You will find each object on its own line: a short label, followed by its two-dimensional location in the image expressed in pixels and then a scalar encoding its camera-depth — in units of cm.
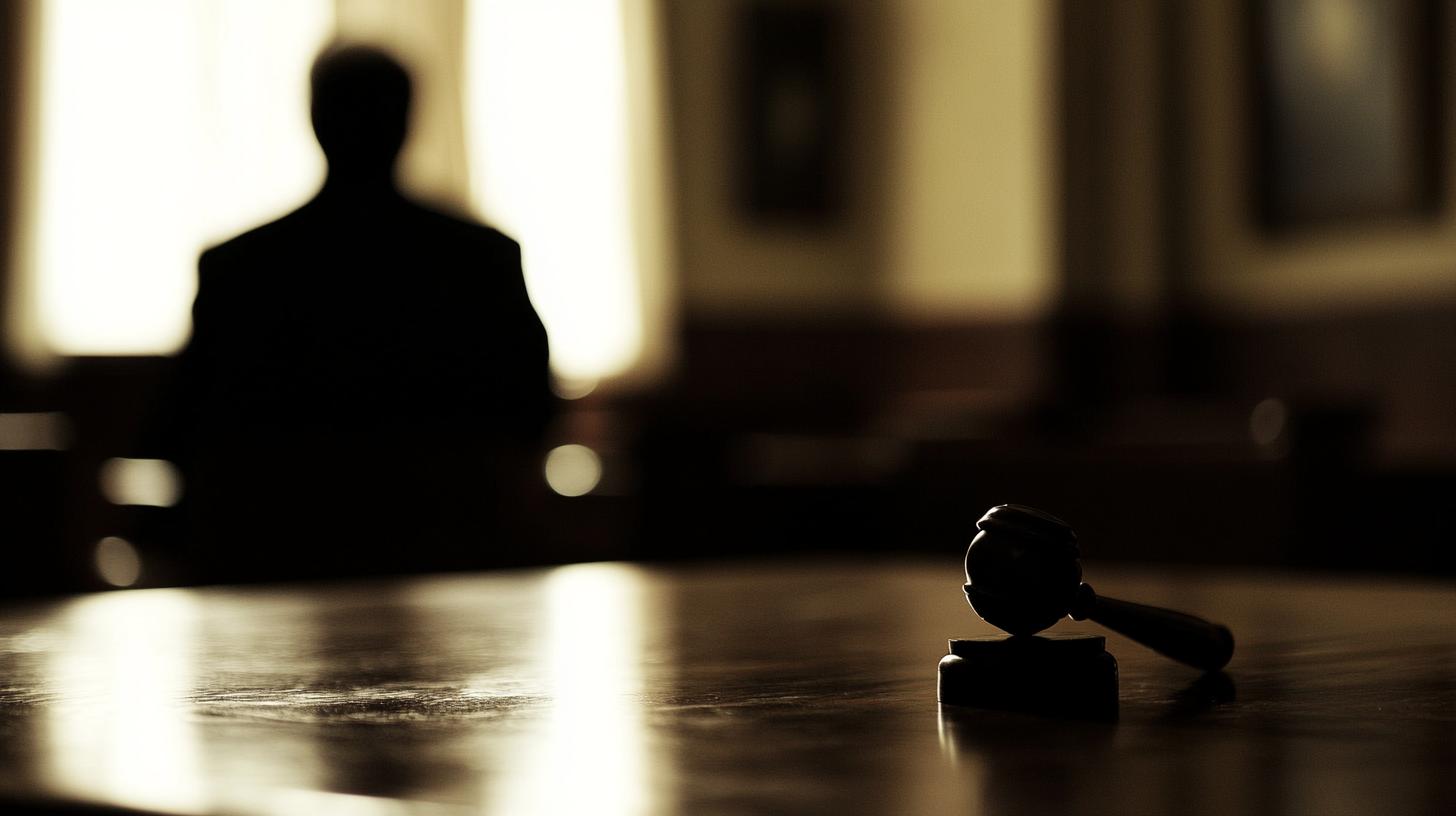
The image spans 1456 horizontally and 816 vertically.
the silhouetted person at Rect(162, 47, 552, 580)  317
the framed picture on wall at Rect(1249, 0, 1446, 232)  684
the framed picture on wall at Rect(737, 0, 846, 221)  867
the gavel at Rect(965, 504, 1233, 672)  119
